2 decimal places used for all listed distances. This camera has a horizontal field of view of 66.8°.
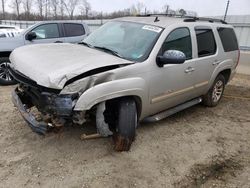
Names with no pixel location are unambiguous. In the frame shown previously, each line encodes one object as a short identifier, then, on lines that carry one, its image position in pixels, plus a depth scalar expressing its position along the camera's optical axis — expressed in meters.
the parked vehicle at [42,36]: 4.78
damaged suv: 2.25
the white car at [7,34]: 5.74
